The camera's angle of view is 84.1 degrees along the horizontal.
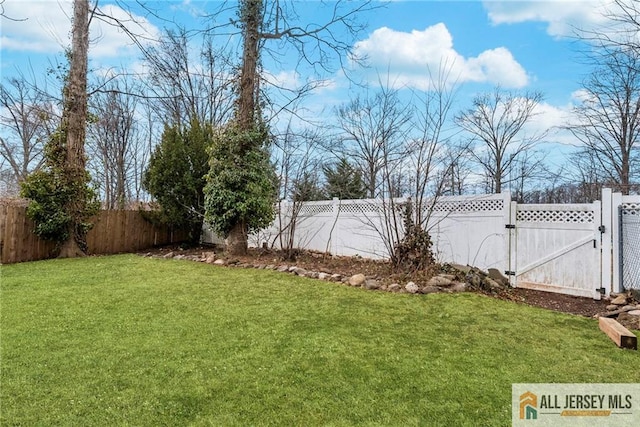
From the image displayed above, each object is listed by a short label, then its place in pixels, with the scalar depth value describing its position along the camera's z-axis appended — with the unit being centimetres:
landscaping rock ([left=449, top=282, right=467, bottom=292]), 480
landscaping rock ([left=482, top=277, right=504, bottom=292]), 493
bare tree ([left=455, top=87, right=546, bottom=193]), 1722
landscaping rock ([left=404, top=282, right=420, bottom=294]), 475
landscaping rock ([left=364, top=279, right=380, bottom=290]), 504
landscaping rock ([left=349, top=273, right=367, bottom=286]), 520
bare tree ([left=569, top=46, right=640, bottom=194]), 1005
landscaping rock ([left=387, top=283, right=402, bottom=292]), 490
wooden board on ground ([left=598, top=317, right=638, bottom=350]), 288
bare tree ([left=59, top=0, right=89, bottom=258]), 781
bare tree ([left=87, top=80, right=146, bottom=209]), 1452
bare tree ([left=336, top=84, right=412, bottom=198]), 1033
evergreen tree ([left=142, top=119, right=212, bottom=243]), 952
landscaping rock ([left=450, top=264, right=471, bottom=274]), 527
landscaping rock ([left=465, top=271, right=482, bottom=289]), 491
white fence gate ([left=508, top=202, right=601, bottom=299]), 477
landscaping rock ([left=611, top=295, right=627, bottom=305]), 427
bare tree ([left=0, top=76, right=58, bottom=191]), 1344
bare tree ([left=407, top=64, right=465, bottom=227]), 567
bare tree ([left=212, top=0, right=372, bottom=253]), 812
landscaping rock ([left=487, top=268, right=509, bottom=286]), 535
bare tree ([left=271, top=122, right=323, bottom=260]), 870
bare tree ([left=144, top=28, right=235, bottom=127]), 1474
